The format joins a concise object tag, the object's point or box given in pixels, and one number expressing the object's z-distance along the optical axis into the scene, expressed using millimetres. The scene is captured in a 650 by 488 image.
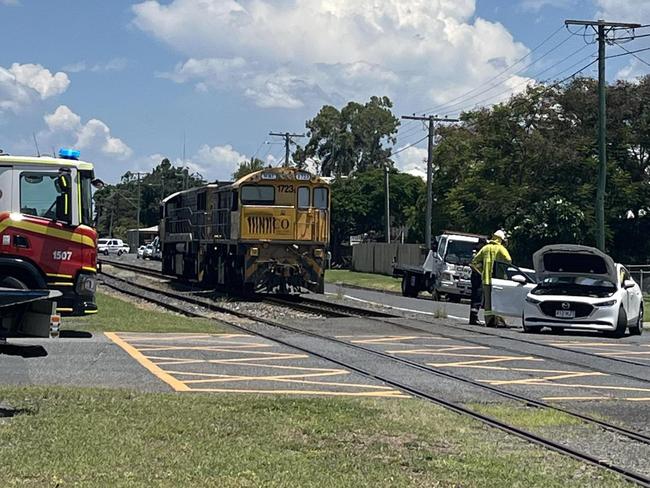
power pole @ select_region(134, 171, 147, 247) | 116125
